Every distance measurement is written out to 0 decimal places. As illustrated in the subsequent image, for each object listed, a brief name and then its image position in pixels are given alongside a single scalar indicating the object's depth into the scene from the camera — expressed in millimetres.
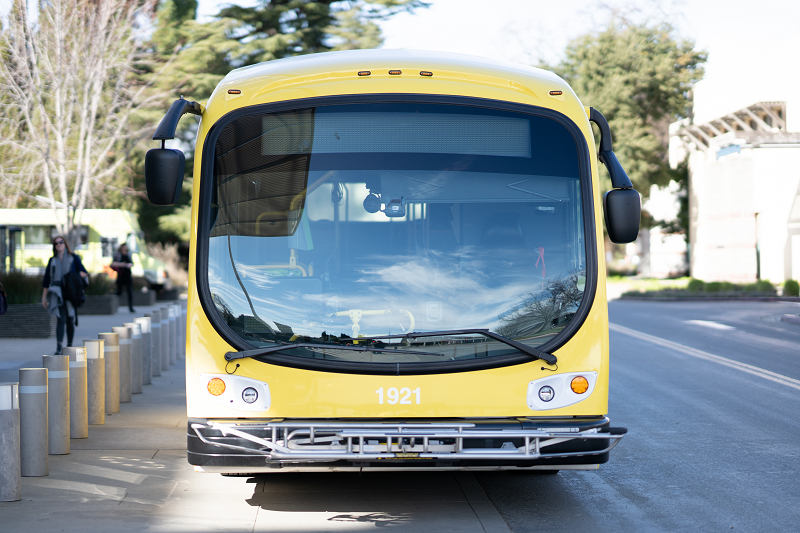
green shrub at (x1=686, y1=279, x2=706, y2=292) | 38531
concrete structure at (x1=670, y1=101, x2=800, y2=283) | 40844
